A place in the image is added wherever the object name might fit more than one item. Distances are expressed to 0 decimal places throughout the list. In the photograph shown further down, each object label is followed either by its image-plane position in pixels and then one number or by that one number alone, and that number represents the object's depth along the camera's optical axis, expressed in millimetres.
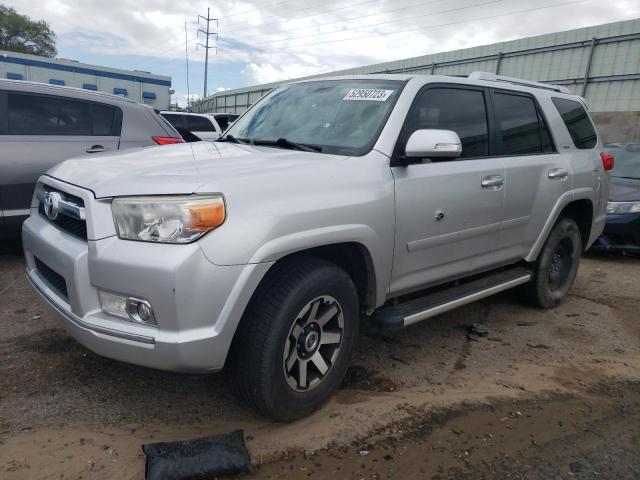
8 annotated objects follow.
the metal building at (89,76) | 25422
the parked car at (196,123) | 11609
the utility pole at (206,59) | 48866
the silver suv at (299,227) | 2172
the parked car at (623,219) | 6707
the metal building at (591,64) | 13609
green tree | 47344
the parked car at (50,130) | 4770
